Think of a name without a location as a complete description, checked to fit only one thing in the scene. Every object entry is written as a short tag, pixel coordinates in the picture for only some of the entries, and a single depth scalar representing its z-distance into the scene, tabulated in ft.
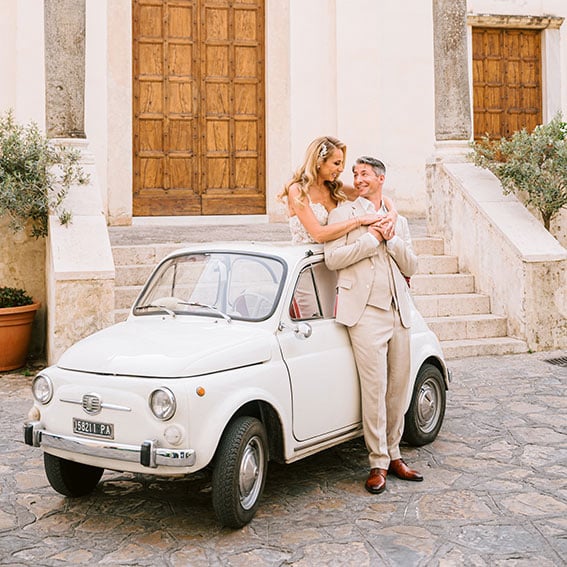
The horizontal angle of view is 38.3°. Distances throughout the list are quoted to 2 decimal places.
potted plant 26.94
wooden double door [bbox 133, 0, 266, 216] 42.22
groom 16.20
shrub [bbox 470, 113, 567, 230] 30.81
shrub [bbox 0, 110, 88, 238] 27.32
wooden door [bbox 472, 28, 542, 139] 49.26
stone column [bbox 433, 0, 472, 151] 35.50
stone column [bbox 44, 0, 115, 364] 24.90
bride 17.03
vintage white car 13.34
